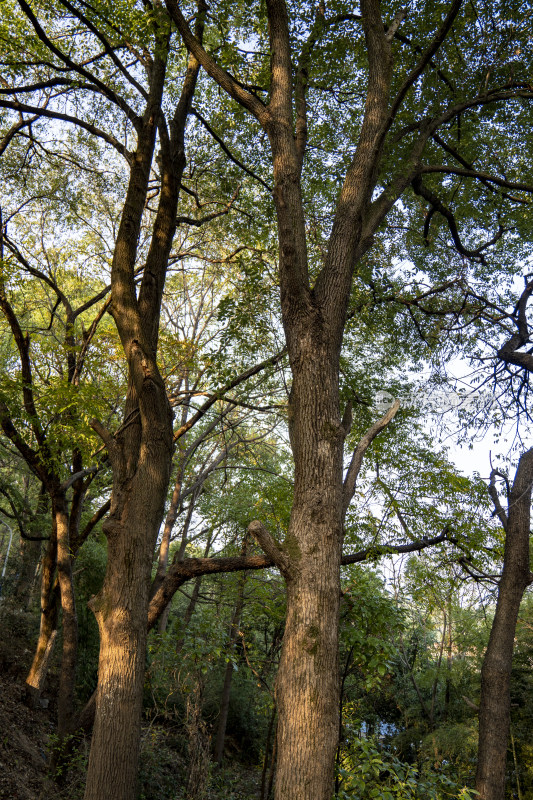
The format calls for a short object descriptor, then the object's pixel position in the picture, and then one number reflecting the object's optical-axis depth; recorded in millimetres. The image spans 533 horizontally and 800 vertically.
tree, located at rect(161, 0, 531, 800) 2773
